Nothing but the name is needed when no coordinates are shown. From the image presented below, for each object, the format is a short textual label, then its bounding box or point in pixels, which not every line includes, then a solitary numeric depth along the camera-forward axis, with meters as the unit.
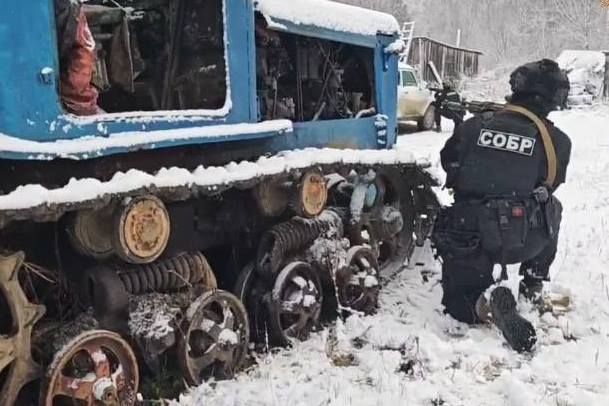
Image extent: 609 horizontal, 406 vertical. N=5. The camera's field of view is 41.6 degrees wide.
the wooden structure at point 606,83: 30.99
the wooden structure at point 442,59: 30.58
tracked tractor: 3.61
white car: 18.38
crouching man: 5.66
